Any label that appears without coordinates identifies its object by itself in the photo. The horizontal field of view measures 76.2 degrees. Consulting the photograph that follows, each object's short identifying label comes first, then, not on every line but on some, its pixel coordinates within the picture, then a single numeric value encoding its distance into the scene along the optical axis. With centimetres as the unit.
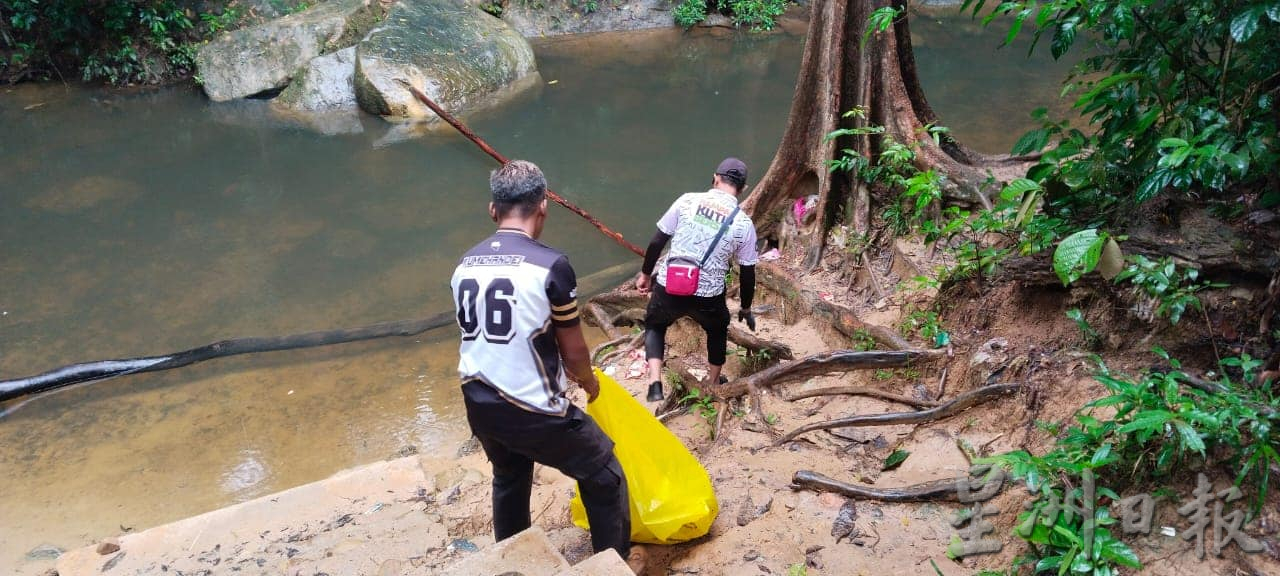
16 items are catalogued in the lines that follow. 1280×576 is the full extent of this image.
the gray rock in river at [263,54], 1139
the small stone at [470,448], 491
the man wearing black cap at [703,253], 394
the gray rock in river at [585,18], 1355
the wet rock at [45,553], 446
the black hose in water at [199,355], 595
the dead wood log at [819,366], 404
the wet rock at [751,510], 322
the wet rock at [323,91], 1113
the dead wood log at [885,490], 303
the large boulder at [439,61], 1087
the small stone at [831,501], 315
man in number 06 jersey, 253
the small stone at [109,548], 346
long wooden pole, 717
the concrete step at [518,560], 224
